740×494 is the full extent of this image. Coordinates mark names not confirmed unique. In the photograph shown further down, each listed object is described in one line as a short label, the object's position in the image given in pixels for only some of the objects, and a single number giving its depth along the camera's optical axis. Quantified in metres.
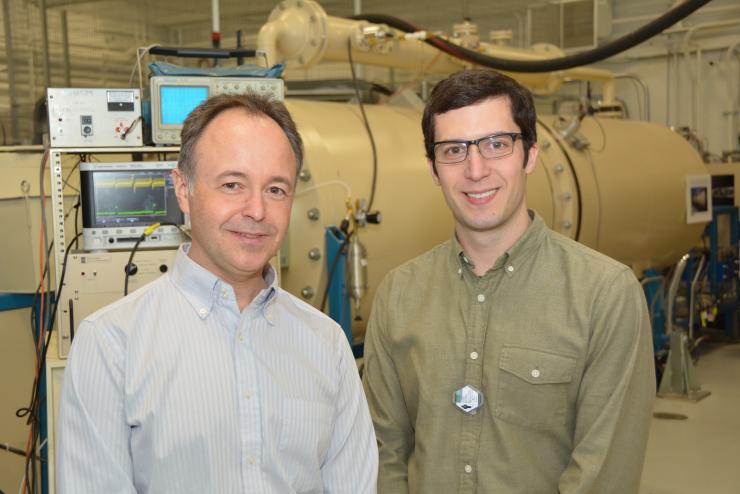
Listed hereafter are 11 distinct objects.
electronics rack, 2.65
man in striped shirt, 1.29
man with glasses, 1.71
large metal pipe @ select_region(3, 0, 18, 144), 4.55
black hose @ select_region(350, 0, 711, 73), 3.71
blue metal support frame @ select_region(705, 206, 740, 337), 6.64
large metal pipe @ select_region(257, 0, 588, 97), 3.82
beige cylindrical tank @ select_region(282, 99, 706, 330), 3.41
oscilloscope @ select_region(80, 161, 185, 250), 2.76
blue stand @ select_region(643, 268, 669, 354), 5.52
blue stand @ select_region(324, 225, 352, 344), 3.27
